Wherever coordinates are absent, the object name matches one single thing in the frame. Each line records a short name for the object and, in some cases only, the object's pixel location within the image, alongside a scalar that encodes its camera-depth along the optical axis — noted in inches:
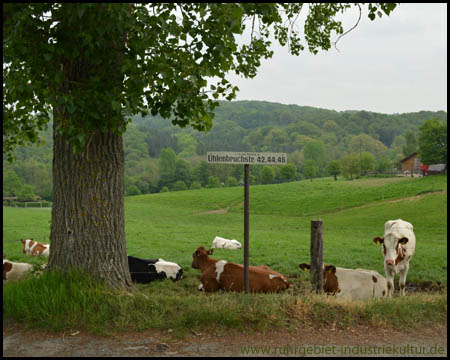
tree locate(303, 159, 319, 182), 4569.4
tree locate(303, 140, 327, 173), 5859.7
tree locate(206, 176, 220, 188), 4621.1
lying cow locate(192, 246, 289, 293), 379.2
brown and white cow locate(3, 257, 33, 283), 390.6
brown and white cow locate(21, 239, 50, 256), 590.8
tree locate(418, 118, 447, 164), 2957.7
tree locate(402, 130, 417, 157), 5206.7
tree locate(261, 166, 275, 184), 4173.2
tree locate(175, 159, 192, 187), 4894.2
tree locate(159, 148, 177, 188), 4940.9
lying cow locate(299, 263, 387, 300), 378.6
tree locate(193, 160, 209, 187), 4912.2
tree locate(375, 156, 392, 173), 4471.0
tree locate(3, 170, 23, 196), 4124.0
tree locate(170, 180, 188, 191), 4653.1
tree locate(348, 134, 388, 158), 6582.7
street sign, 334.6
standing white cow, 409.1
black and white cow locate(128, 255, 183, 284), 435.5
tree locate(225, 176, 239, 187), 4619.1
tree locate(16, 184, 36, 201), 3828.7
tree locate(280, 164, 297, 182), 4222.4
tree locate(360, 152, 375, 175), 3978.8
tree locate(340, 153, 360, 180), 3838.6
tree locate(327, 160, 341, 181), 4156.0
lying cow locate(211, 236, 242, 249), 799.7
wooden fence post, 351.9
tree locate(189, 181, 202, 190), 4562.0
